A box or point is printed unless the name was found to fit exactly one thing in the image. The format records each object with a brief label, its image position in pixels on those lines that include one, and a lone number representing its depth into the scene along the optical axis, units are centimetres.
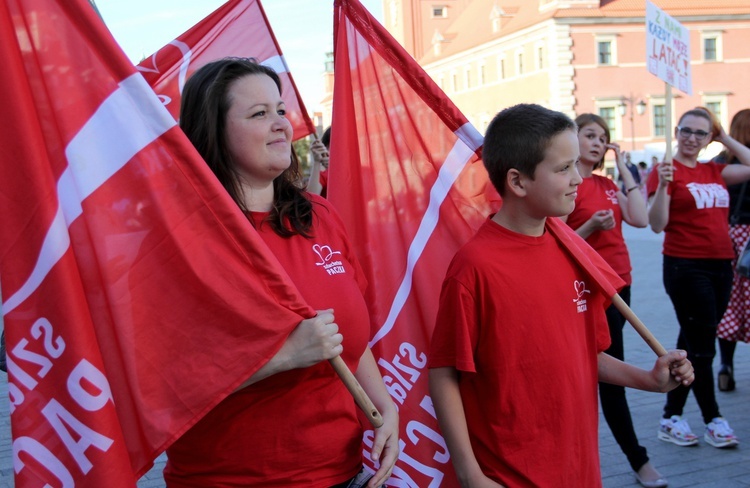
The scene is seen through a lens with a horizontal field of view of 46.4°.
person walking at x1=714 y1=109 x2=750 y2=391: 675
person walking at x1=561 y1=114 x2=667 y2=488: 481
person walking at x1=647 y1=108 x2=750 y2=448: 544
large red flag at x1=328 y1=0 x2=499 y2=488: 315
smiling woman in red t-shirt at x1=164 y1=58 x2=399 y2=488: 222
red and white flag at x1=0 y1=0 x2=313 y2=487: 206
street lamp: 5278
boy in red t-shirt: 254
